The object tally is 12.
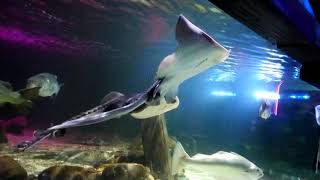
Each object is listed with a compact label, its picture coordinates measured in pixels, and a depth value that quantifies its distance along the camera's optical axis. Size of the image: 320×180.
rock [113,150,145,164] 5.69
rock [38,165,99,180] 4.22
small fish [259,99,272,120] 6.15
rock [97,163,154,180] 4.24
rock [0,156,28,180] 4.30
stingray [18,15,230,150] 1.64
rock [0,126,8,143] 8.73
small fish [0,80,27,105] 6.00
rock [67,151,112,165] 6.67
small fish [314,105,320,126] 3.98
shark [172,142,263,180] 4.84
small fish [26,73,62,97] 7.14
